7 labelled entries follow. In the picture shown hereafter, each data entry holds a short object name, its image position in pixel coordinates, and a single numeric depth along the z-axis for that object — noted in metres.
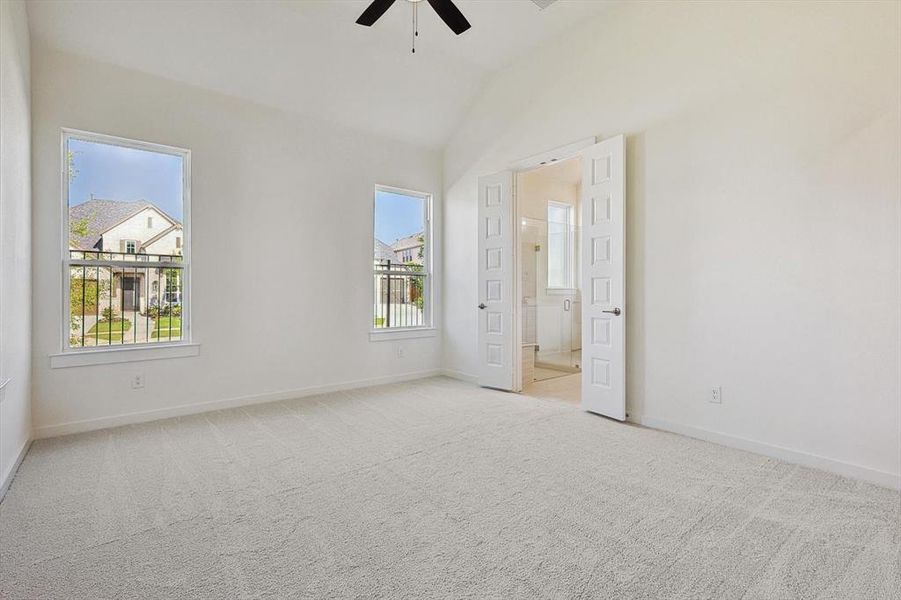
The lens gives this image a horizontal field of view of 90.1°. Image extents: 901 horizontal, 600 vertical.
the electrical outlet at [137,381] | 3.76
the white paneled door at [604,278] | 3.82
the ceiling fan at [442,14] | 2.94
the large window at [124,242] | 3.57
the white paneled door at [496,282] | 4.94
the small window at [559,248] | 6.84
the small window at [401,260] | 5.36
